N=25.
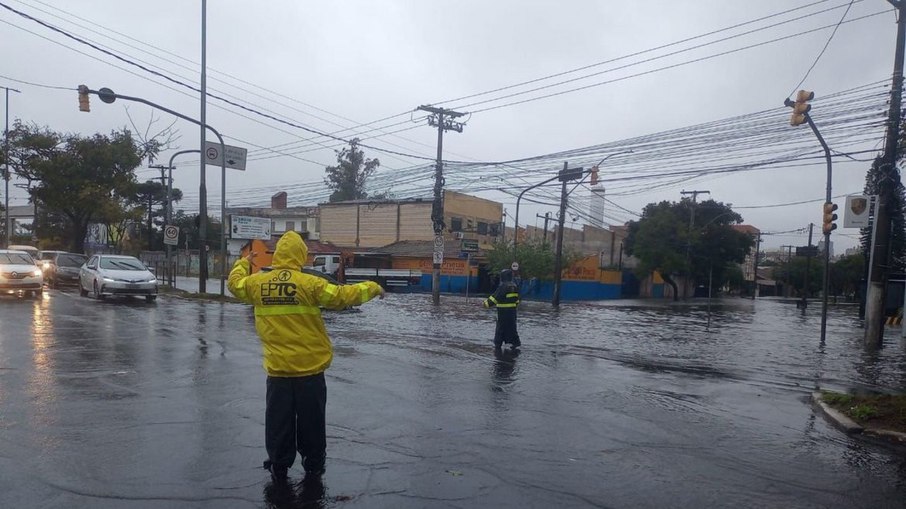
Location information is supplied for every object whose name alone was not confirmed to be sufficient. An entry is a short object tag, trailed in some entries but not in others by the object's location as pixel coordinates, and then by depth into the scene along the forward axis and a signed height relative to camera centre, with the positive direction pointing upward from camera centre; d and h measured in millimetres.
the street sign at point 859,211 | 17469 +1012
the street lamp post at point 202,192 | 20281 +994
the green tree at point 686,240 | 51281 +269
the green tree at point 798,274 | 75000 -2913
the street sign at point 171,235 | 26531 -585
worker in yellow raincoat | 4938 -867
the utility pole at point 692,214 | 51394 +2251
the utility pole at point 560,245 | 31000 -359
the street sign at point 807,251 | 40781 -100
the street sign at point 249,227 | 29188 -184
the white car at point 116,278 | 20844 -1838
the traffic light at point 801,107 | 16047 +3277
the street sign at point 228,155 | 24156 +2375
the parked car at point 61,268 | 27156 -2097
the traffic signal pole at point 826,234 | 19109 +423
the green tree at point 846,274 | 63812 -2235
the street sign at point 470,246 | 31647 -576
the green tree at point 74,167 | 32656 +2240
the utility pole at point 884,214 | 16609 +932
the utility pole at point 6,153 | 32938 +2728
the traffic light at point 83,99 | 19797 +3290
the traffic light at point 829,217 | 19094 +901
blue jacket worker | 13266 -1367
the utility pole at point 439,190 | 29297 +1804
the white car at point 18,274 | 20642 -1823
